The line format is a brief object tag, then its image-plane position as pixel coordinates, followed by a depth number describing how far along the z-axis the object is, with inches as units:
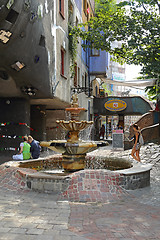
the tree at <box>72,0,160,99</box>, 397.4
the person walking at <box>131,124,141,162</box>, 323.0
